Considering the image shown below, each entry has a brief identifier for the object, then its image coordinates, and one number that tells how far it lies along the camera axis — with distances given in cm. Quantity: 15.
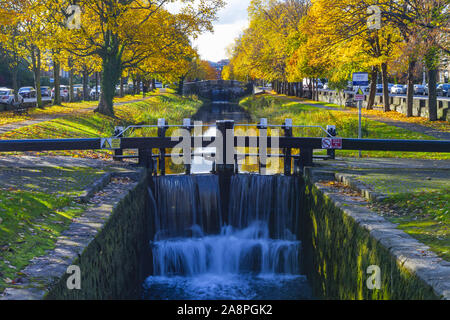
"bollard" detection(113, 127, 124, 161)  1548
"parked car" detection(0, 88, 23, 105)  3922
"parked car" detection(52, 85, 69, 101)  5355
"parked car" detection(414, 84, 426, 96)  5939
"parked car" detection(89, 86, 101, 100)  6123
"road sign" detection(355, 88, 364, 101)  1860
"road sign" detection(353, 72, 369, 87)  1836
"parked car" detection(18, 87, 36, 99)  5391
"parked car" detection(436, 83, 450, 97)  5518
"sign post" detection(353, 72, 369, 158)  1834
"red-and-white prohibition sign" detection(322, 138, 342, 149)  1486
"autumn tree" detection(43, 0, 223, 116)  3016
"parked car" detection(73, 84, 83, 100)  5612
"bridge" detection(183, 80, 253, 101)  10706
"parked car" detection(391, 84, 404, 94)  6456
